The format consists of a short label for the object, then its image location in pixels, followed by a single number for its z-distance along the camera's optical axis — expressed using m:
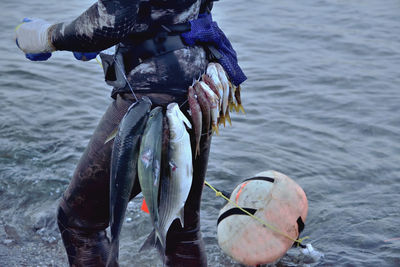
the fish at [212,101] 5.51
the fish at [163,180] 5.33
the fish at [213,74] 5.69
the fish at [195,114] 5.44
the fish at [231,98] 6.23
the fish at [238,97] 6.49
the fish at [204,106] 5.46
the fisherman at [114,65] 5.05
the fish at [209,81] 5.62
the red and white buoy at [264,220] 8.06
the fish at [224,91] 5.80
